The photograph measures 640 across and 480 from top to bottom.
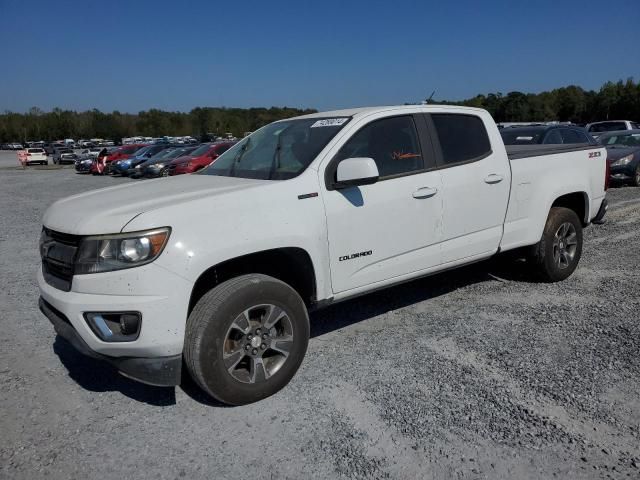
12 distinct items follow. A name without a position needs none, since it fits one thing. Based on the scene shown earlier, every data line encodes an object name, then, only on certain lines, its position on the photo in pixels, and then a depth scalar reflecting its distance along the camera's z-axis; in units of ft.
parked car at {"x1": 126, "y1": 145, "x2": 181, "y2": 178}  77.77
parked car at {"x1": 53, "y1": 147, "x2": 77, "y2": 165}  146.30
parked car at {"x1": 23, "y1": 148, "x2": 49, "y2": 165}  141.79
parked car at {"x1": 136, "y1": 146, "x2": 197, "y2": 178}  70.69
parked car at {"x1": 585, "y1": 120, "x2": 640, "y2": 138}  72.77
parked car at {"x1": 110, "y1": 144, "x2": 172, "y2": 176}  85.51
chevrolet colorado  9.70
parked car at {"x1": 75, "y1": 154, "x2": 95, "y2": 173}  100.84
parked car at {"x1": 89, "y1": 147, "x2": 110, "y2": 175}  94.09
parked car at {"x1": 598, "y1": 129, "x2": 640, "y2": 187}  43.78
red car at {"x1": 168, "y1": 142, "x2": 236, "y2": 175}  60.87
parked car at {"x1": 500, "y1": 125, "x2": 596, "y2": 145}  35.45
